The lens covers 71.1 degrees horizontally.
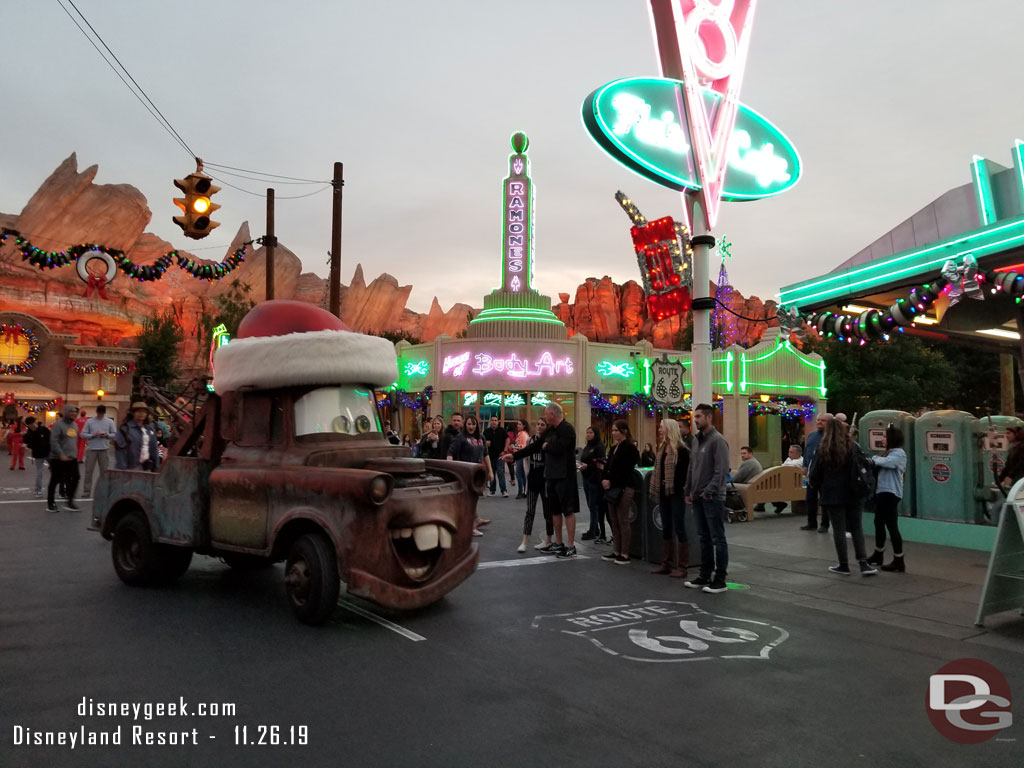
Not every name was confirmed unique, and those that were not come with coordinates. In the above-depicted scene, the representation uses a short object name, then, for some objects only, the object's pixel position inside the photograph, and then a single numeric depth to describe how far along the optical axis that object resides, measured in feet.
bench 42.55
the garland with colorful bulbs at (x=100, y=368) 146.00
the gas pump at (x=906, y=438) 36.04
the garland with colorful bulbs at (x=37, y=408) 136.53
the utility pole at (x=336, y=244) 56.88
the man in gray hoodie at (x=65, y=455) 41.55
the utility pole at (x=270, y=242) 61.21
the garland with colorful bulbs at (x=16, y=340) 145.38
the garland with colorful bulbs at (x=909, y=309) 32.76
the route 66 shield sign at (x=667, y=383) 46.93
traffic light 33.19
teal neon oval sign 34.58
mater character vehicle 18.33
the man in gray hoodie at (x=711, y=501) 24.18
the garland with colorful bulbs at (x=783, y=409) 110.32
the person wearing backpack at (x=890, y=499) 27.35
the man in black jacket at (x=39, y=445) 48.47
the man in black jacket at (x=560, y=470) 30.25
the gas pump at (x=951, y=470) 33.50
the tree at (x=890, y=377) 133.49
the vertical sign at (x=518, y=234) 117.08
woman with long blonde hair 26.76
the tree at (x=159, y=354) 168.61
